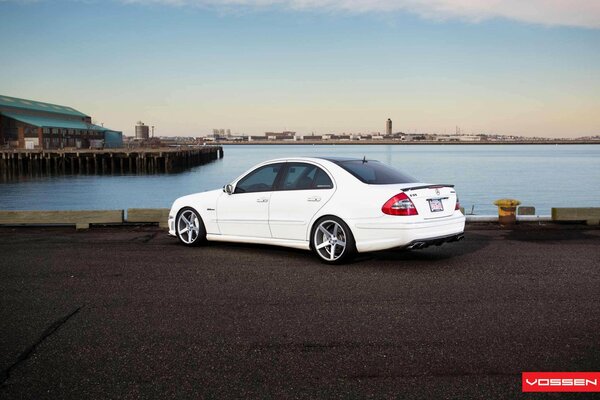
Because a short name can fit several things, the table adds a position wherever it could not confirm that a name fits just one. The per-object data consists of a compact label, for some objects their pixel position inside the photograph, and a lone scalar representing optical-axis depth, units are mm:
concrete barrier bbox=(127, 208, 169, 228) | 13836
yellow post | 13523
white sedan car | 8406
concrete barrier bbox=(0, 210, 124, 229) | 13688
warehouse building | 95688
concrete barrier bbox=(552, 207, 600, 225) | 13662
